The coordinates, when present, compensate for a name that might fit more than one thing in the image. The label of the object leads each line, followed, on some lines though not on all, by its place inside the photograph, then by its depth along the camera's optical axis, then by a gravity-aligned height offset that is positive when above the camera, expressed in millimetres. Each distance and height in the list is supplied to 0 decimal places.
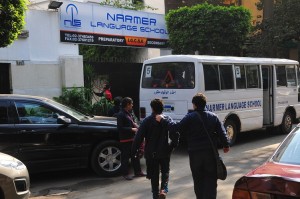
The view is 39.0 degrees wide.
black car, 7438 -899
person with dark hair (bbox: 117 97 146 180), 7680 -814
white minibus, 10055 -116
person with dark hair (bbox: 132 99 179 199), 5992 -877
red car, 3207 -778
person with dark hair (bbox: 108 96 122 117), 10836 -548
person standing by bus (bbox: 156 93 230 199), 5320 -759
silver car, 5344 -1166
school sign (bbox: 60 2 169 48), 14172 +2191
